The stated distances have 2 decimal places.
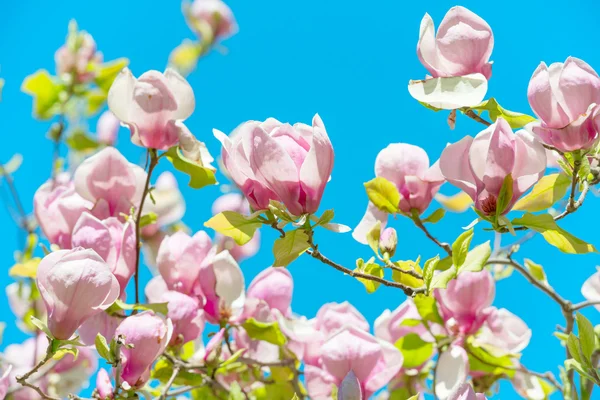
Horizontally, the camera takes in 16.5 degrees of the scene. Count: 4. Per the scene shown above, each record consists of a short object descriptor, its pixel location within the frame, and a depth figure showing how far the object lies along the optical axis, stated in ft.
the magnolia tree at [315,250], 5.96
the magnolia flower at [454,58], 6.13
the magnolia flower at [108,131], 10.05
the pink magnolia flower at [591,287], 6.78
